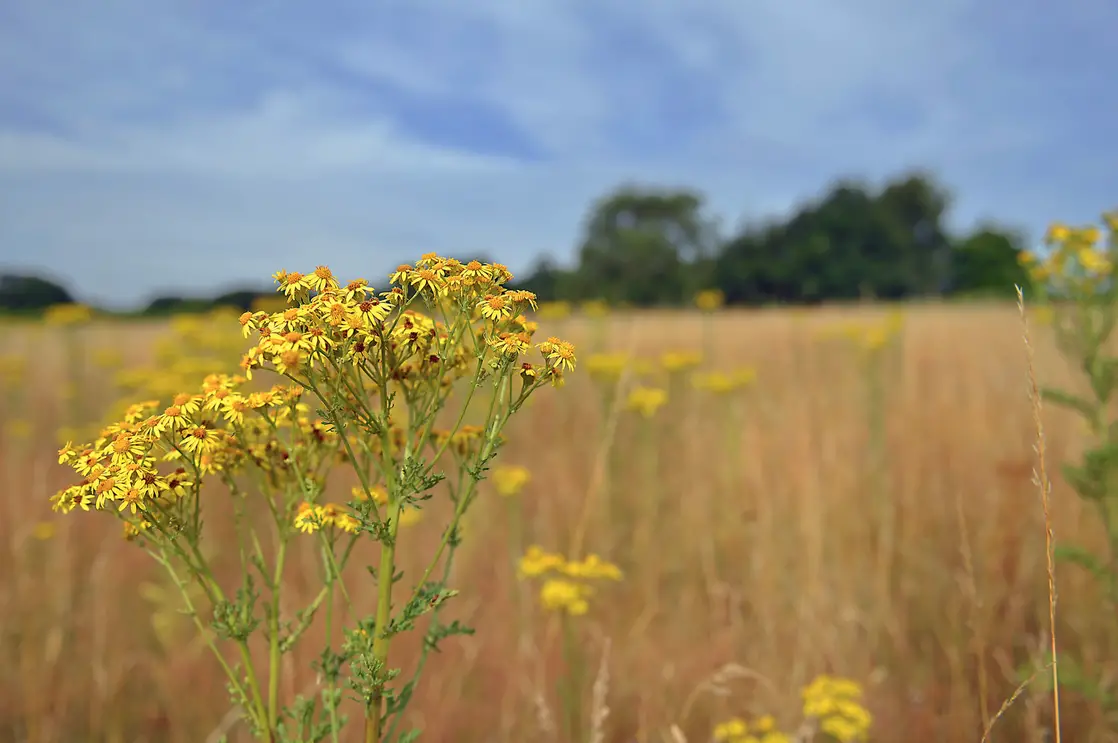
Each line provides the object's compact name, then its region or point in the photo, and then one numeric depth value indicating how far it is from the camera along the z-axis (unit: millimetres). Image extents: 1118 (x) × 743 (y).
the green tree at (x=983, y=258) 48844
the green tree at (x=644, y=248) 47844
